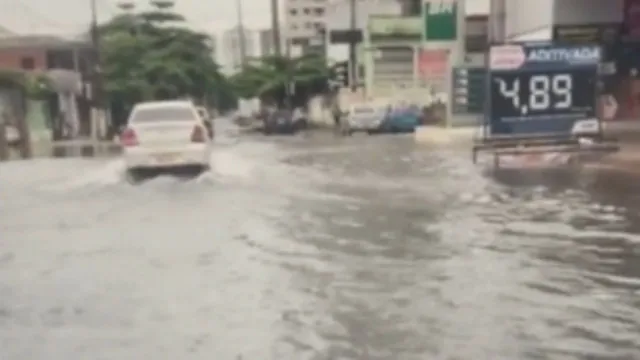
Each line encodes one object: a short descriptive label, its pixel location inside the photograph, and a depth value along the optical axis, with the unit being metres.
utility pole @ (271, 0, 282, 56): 79.88
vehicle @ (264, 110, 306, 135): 65.06
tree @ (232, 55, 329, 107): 82.12
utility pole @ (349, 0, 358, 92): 78.62
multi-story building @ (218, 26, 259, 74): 163.27
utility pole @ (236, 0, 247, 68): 121.88
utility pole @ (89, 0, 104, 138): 65.75
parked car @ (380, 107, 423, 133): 55.75
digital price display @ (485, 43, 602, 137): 23.55
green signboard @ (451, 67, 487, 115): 41.03
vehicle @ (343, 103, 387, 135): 55.72
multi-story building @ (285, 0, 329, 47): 167.75
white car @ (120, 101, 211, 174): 22.88
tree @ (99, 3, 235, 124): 75.31
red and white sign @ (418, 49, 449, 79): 70.81
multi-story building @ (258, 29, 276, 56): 155.81
